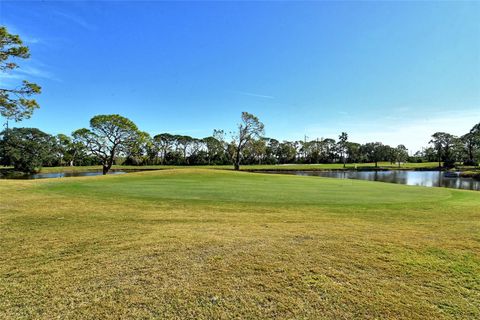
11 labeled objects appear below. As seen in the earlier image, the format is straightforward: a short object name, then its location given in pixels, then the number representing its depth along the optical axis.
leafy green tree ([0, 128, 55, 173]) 49.69
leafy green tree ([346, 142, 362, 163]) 105.56
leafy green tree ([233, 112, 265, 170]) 54.00
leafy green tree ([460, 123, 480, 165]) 68.64
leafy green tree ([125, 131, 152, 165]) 42.59
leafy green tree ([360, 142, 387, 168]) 99.88
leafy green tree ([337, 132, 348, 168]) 102.38
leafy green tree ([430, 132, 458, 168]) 78.06
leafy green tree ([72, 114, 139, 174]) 39.66
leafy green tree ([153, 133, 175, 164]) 92.25
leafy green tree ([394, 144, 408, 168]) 93.44
